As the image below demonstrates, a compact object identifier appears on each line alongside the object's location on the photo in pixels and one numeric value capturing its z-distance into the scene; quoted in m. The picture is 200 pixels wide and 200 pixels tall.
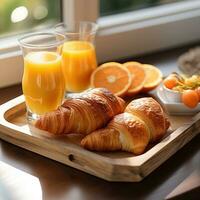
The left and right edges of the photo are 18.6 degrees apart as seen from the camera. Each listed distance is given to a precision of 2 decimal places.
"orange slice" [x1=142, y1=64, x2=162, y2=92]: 0.84
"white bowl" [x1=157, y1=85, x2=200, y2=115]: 0.77
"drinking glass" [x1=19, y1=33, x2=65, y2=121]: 0.72
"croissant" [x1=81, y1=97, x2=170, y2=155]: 0.67
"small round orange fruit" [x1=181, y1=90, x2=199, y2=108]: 0.76
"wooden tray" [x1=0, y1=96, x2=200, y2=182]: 0.65
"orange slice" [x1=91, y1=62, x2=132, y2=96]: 0.82
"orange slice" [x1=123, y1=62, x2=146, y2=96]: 0.83
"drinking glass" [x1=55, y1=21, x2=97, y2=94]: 0.81
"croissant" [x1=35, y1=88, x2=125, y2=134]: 0.68
